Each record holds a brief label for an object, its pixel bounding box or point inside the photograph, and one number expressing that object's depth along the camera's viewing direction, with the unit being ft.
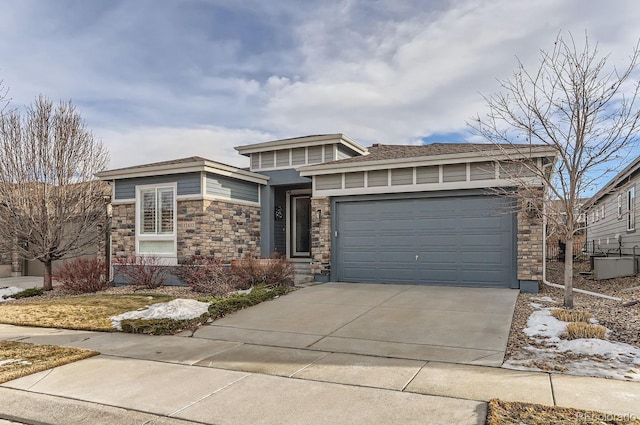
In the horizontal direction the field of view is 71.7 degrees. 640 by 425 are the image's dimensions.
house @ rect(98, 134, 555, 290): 34.47
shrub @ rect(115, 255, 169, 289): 40.63
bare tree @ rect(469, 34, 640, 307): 24.64
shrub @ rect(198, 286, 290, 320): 26.66
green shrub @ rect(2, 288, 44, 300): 40.09
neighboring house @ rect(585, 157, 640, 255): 40.71
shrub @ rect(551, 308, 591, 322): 22.00
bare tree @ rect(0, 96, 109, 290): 40.60
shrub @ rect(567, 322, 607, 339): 18.84
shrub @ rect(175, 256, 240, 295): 34.78
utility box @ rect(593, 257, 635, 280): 39.65
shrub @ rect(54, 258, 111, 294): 40.60
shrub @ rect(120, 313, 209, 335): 23.25
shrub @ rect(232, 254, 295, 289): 36.37
